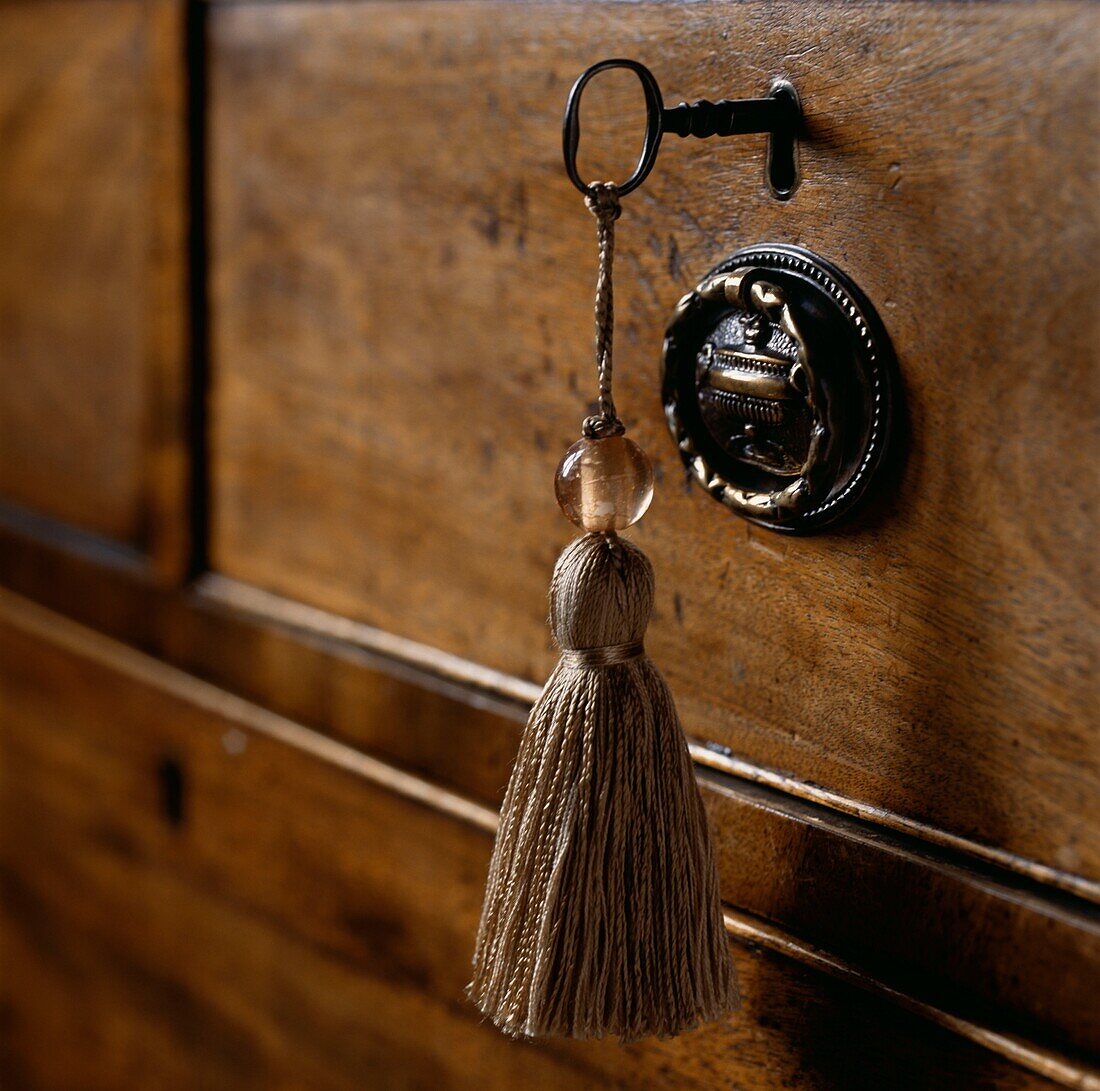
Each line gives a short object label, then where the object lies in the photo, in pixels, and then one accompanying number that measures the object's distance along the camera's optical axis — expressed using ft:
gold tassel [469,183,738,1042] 1.29
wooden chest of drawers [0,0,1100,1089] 1.28
